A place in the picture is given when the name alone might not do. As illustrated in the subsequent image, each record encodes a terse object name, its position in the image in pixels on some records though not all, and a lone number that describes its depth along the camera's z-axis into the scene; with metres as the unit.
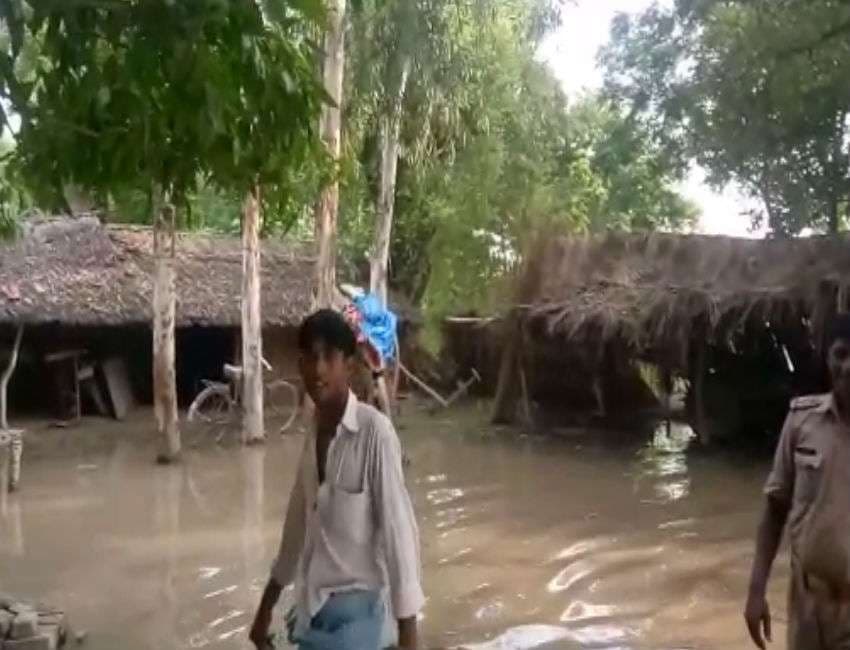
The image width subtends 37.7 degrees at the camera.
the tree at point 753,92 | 9.20
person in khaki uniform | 3.09
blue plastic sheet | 10.97
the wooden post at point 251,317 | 15.52
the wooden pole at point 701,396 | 15.27
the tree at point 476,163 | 17.75
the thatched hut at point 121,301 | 18.31
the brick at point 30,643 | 6.38
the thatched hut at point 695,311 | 13.55
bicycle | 17.75
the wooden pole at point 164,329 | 14.62
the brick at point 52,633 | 6.76
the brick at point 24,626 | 6.52
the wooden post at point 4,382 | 15.48
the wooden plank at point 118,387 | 19.17
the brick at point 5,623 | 6.43
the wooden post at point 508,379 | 17.08
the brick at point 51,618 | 7.06
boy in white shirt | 3.03
